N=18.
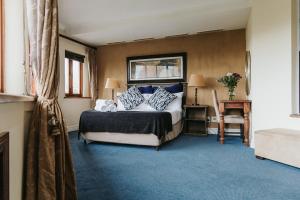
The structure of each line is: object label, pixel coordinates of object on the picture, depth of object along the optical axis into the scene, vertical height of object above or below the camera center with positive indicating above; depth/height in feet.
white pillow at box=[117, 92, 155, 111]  15.99 -0.63
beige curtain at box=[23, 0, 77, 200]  4.45 -0.47
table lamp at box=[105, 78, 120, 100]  18.70 +1.22
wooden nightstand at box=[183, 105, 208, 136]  16.96 -1.78
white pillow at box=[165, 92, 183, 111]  15.82 -0.56
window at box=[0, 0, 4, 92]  4.77 +1.12
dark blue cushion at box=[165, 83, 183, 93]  17.09 +0.75
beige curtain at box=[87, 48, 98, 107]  19.72 +2.19
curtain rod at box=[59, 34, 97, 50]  16.88 +4.86
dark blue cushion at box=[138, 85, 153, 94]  17.44 +0.64
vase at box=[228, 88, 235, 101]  14.38 +0.27
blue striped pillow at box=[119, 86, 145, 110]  16.20 -0.08
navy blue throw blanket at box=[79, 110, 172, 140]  11.40 -1.34
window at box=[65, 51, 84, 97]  17.94 +2.08
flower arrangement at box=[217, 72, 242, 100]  14.44 +1.14
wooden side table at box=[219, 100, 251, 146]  12.61 -0.66
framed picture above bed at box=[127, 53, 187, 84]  17.98 +2.54
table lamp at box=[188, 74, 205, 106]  16.08 +1.23
